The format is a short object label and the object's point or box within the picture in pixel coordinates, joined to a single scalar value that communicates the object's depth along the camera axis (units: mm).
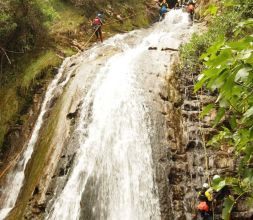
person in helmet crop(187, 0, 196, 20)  14774
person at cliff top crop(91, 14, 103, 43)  12072
